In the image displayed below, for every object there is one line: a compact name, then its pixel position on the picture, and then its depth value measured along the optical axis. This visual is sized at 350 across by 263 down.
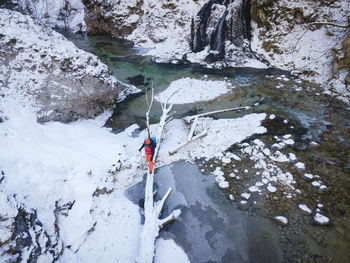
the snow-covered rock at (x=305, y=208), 5.14
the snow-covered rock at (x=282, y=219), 4.95
